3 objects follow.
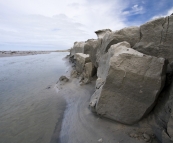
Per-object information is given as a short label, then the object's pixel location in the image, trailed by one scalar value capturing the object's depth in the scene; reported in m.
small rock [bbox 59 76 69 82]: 9.71
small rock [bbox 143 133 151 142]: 3.34
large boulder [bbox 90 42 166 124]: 3.55
